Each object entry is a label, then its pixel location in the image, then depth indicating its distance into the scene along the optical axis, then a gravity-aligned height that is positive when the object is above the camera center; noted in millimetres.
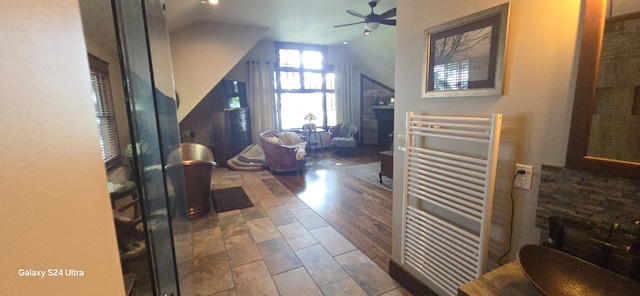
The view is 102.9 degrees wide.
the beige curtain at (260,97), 6797 +433
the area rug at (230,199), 3617 -1302
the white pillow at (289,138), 5941 -611
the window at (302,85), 7355 +822
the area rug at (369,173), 4579 -1269
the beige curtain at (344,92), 8086 +619
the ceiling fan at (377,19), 3945 +1426
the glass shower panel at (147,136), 687 -64
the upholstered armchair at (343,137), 7496 -776
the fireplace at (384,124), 7808 -419
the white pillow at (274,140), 5324 -574
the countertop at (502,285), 977 -694
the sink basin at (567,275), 879 -615
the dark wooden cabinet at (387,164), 4283 -916
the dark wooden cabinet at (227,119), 5801 -125
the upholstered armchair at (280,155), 5211 -878
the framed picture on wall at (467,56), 1234 +288
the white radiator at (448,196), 1304 -503
